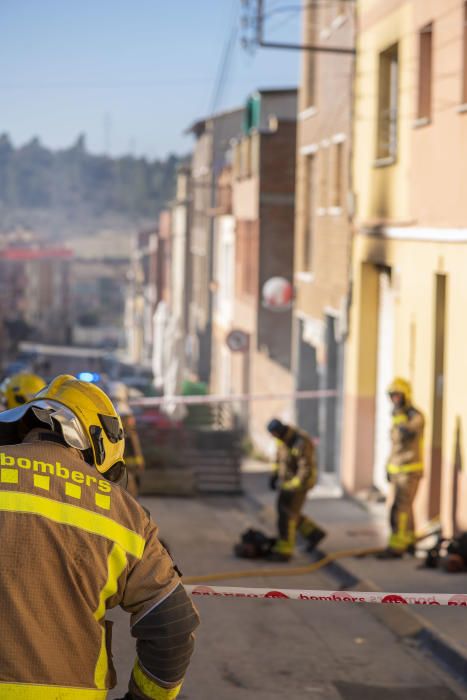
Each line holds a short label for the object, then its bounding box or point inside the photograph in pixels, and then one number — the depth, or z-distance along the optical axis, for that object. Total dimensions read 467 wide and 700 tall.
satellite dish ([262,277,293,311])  28.23
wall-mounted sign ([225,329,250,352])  32.66
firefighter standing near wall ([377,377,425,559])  12.52
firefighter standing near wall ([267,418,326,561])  12.89
